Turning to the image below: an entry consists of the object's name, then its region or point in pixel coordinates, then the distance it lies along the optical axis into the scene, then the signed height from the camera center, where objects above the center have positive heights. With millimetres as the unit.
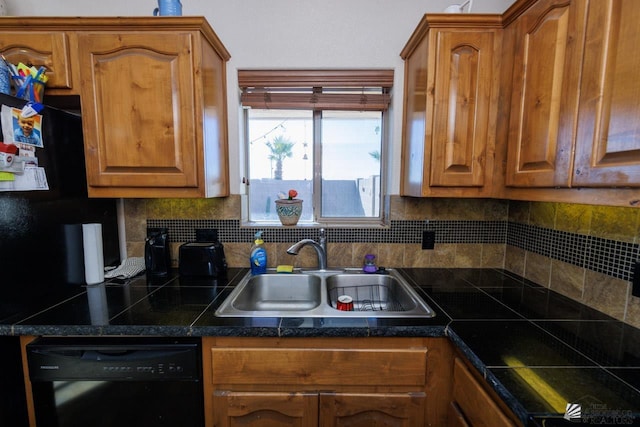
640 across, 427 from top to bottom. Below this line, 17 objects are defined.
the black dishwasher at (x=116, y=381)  974 -705
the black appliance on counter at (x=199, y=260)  1487 -393
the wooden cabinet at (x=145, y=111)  1214 +348
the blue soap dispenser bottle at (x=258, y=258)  1542 -394
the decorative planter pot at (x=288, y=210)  1649 -129
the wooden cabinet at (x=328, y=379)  997 -698
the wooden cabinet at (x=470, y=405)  749 -654
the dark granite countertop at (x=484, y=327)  657 -487
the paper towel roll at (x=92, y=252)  1322 -317
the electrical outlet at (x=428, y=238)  1646 -291
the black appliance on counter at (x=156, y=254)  1479 -366
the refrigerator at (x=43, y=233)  999 -196
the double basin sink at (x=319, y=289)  1479 -562
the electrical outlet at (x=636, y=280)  949 -310
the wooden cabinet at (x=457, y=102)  1222 +404
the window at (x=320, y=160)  1763 +188
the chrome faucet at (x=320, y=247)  1495 -327
